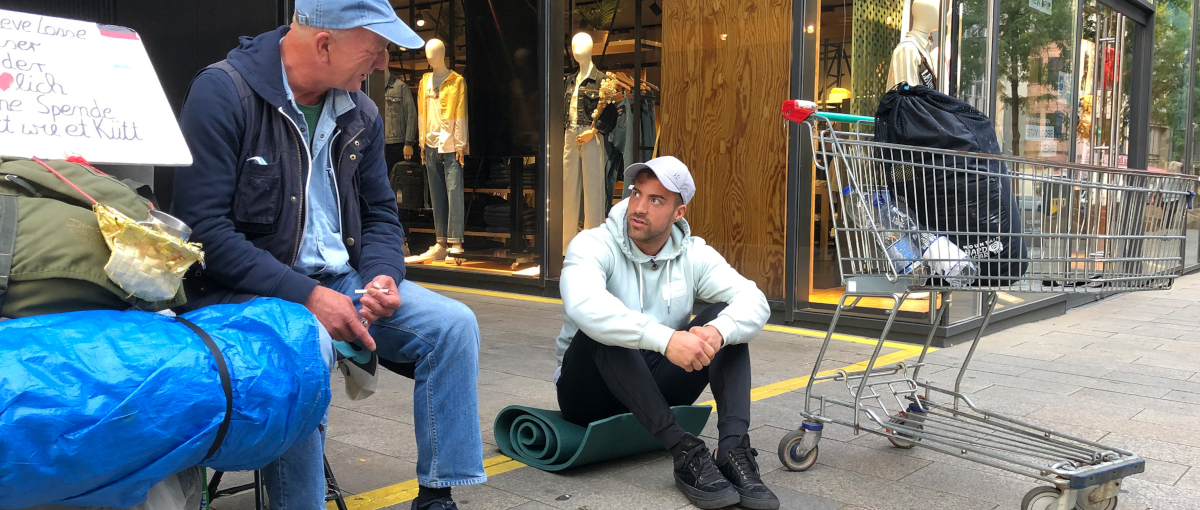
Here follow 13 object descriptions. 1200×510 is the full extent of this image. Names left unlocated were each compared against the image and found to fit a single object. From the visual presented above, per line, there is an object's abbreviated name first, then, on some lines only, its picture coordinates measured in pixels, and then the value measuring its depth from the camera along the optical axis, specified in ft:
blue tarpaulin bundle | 5.49
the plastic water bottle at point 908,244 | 10.46
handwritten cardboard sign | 7.03
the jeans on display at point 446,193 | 31.60
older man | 8.10
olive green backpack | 6.06
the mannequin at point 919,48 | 15.67
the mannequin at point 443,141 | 31.04
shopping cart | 10.43
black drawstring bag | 10.54
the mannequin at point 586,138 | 27.89
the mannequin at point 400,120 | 32.12
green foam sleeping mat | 10.86
